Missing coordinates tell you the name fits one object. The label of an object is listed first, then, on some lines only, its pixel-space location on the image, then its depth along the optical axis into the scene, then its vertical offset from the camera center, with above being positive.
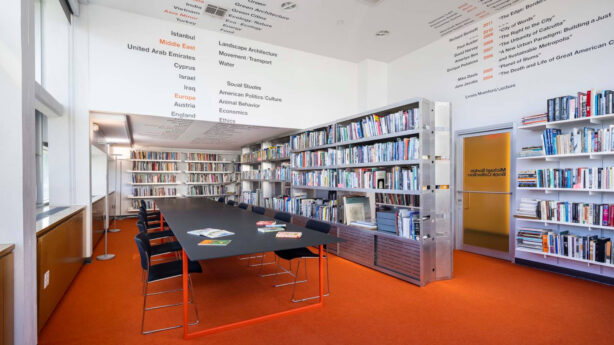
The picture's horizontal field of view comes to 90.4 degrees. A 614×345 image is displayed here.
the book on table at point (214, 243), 2.74 -0.66
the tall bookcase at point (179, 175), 10.09 -0.13
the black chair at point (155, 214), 7.02 -1.01
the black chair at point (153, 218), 5.94 -1.04
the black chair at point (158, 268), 2.74 -0.95
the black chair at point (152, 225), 5.78 -1.05
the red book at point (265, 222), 3.82 -0.66
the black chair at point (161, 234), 4.34 -0.97
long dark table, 2.56 -0.67
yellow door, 5.07 -0.41
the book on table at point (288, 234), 3.10 -0.66
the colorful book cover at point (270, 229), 3.41 -0.66
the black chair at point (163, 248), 3.73 -0.99
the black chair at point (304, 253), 3.55 -0.99
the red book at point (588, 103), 3.82 +0.83
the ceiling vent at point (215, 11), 4.75 +2.55
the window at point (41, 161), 4.84 +0.18
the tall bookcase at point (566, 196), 3.85 -0.37
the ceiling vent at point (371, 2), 4.65 +2.58
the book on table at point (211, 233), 3.13 -0.66
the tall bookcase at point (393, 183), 3.92 -0.19
